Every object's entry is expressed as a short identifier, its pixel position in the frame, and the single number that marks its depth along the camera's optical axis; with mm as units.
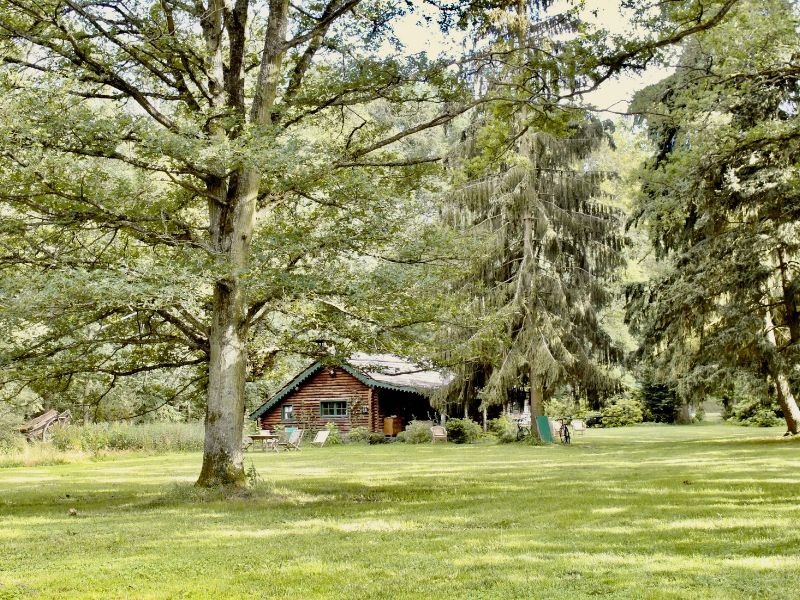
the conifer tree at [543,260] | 28531
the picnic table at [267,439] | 29641
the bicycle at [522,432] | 31000
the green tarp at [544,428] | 29205
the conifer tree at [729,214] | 11977
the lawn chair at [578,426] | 35312
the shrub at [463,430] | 33531
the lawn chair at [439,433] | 33562
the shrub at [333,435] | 35625
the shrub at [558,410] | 49438
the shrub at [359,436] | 35625
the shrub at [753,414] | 40688
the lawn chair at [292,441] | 30781
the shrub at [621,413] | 51125
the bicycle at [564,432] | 28891
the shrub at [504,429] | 31172
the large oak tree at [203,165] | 10625
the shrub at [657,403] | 52344
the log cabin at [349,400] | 37500
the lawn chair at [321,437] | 33438
